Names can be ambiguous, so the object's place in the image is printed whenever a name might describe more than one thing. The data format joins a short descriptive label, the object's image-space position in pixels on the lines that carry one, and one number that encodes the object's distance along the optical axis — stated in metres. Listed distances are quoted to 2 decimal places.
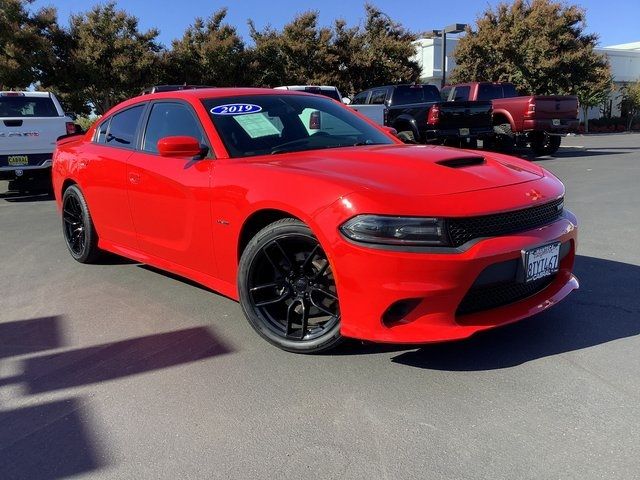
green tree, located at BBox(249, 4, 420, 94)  24.39
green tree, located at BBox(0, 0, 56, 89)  19.47
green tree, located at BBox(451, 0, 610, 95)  27.08
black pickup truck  13.55
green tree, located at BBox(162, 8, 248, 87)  22.31
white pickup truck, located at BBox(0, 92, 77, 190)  10.04
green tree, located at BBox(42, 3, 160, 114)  20.42
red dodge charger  2.93
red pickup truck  14.93
